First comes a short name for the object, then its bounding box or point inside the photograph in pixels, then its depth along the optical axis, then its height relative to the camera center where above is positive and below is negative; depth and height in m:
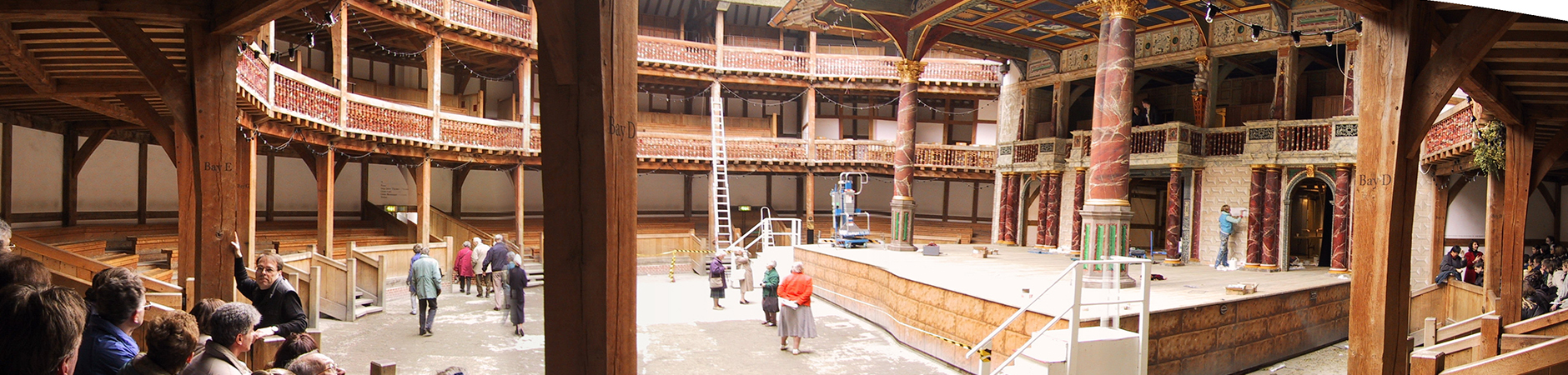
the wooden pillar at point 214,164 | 5.93 -0.06
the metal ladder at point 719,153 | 21.99 +0.52
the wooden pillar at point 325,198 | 15.46 -0.75
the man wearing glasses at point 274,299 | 5.32 -0.96
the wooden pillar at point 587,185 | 2.82 -0.06
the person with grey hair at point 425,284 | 11.31 -1.74
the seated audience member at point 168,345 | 3.19 -0.77
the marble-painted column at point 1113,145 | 10.95 +0.54
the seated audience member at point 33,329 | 2.87 -0.65
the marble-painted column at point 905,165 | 17.25 +0.27
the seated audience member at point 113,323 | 3.43 -0.76
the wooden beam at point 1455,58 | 4.54 +0.81
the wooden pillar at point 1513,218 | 9.05 -0.29
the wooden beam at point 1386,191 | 5.02 +0.00
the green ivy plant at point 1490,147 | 9.80 +0.58
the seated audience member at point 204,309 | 4.01 -0.80
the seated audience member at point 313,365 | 3.81 -1.00
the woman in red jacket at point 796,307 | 10.46 -1.77
